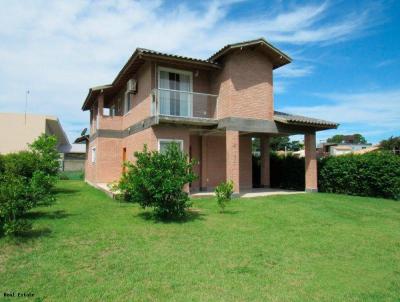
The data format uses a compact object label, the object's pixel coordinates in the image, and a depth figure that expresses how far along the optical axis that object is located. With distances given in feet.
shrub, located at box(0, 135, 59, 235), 21.74
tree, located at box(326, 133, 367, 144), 294.41
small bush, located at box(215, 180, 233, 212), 33.09
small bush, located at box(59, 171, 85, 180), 91.29
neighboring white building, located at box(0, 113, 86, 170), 105.60
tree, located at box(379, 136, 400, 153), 141.59
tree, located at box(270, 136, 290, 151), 170.95
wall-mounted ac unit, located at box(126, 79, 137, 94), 51.49
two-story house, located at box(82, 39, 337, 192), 44.65
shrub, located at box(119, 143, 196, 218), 27.63
